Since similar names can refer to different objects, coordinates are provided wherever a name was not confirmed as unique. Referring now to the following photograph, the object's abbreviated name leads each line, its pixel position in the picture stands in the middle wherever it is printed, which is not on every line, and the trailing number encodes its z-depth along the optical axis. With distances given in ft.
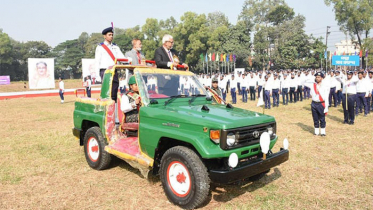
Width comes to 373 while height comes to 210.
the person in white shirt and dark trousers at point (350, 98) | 34.55
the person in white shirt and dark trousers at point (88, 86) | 66.03
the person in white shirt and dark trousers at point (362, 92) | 38.17
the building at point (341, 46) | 367.62
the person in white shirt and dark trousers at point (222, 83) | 70.72
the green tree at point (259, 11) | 225.15
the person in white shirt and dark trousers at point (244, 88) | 63.87
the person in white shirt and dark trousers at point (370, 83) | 39.94
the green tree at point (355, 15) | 131.95
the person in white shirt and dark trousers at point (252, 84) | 65.21
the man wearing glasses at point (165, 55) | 18.74
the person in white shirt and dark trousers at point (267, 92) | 52.25
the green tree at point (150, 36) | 193.57
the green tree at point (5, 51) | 199.72
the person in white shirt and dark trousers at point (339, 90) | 50.76
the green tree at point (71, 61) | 246.06
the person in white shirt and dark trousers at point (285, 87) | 58.85
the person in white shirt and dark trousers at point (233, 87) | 62.69
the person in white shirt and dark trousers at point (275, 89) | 55.01
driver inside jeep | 16.37
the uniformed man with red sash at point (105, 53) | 20.90
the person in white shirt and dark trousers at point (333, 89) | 50.61
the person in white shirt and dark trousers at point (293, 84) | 58.81
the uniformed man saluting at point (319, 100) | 27.32
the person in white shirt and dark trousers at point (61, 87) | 67.62
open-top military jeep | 12.26
